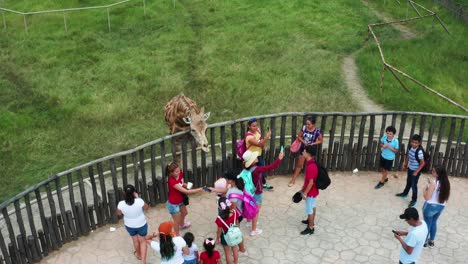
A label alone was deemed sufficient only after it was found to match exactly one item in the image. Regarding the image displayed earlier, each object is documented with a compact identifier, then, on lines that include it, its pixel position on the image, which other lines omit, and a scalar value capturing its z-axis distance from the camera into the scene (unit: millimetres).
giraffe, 10578
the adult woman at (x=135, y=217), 7543
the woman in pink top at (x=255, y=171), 8578
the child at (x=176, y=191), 8031
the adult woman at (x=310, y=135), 9897
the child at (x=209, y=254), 6891
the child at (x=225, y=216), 7355
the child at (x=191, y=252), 6906
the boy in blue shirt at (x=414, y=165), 9039
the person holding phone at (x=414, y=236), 6641
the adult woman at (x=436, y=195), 7695
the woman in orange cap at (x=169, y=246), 6699
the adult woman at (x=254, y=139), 9422
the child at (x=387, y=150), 9695
